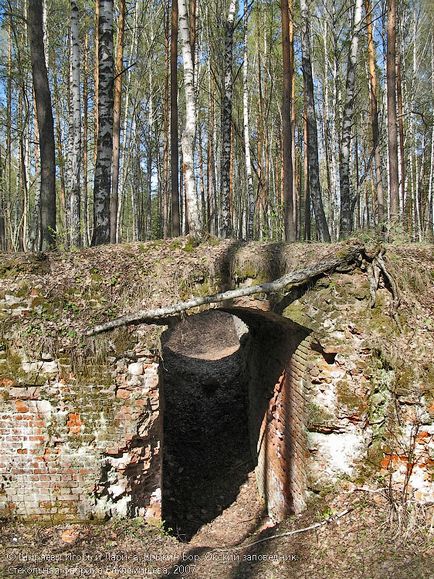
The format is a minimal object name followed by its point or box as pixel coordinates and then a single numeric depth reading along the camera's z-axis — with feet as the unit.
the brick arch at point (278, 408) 18.26
